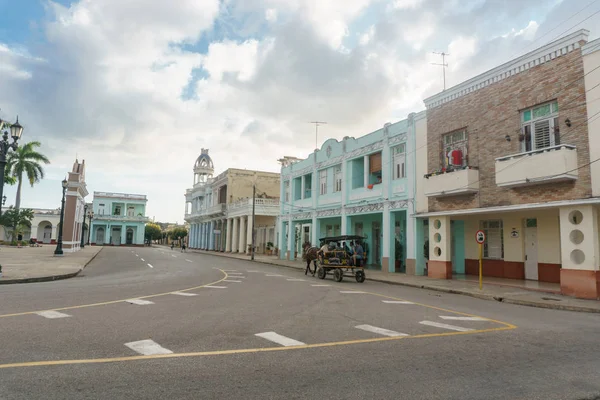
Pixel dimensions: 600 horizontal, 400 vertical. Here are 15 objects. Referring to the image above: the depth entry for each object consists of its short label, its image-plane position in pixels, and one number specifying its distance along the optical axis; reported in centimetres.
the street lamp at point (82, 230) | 5303
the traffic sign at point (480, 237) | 1614
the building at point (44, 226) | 7644
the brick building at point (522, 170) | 1479
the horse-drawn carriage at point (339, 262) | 1886
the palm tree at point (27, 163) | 5322
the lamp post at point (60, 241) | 3209
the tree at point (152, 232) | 10071
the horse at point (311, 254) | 2191
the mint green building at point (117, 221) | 8744
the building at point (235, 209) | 4906
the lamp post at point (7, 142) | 1586
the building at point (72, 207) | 4122
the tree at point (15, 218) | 5159
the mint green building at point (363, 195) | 2341
